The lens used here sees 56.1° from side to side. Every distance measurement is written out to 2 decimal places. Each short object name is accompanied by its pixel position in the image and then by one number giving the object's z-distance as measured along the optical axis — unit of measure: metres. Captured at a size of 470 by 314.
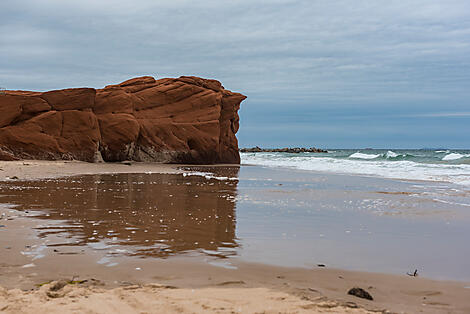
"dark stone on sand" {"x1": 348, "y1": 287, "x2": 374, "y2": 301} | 4.12
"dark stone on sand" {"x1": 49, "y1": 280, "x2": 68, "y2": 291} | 4.03
